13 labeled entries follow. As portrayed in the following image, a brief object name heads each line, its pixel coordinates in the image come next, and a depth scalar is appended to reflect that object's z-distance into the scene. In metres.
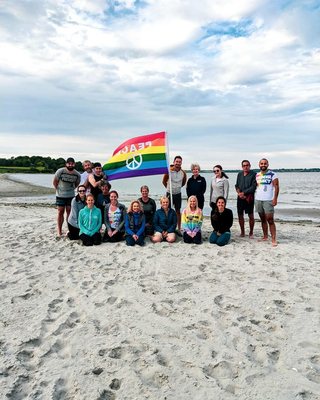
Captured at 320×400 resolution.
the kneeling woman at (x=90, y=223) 8.12
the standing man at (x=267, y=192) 8.16
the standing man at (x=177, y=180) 9.00
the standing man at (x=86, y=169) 8.97
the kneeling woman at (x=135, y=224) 8.11
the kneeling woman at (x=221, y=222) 8.23
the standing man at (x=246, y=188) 8.60
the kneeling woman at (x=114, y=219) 8.45
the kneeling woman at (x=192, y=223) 8.28
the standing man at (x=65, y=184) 8.74
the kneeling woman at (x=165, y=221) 8.45
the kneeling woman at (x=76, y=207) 8.46
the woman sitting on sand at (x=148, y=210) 8.71
